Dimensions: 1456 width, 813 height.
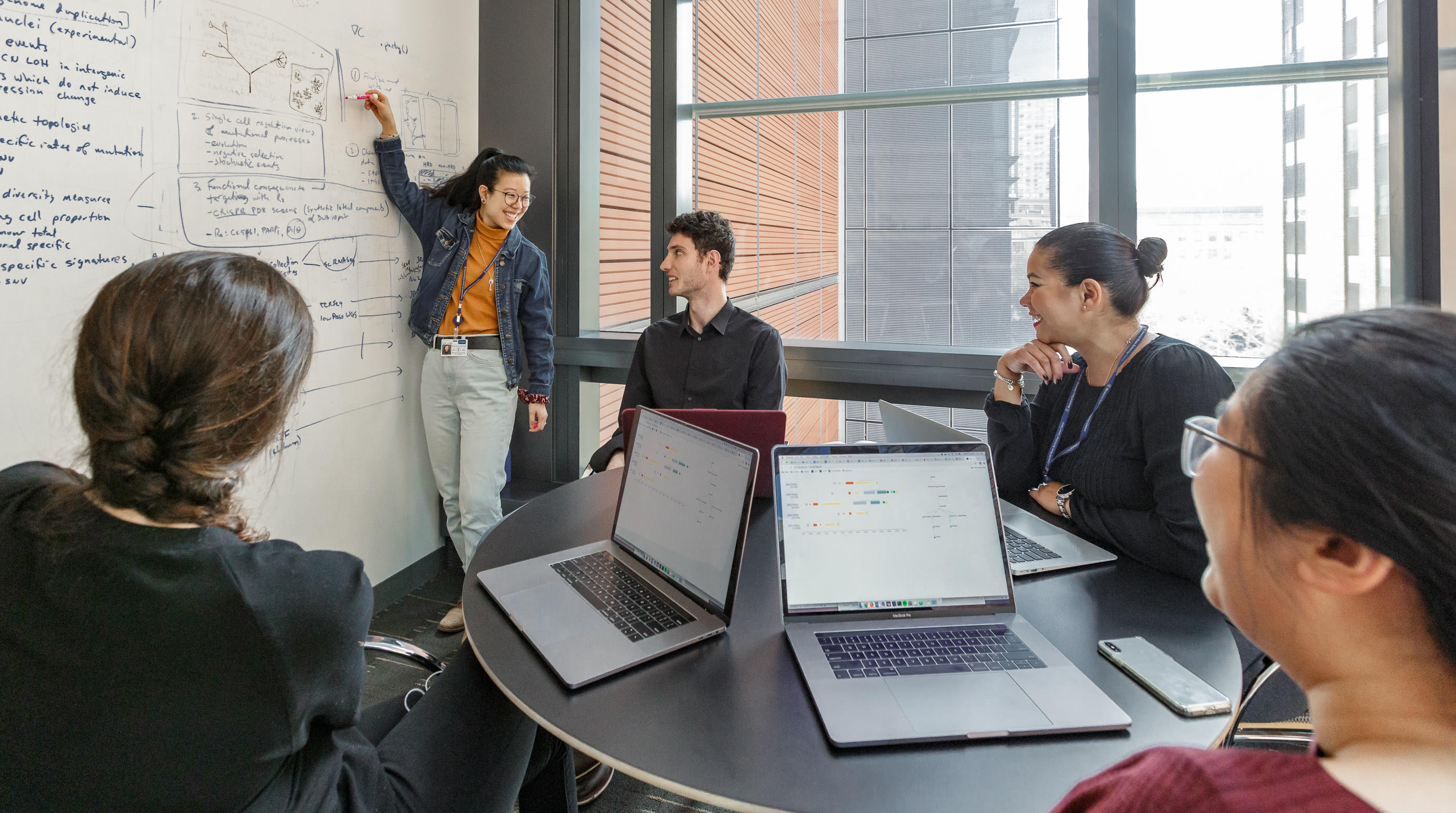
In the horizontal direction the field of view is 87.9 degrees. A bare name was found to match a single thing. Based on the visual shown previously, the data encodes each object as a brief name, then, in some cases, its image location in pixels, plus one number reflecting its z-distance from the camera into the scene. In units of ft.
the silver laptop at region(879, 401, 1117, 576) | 4.73
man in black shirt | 9.19
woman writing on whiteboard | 9.75
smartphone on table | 3.15
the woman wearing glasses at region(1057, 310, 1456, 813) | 1.46
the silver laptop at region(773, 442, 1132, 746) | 3.71
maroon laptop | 5.82
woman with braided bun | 2.67
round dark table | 2.72
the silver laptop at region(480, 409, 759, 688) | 3.71
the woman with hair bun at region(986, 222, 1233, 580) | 5.01
